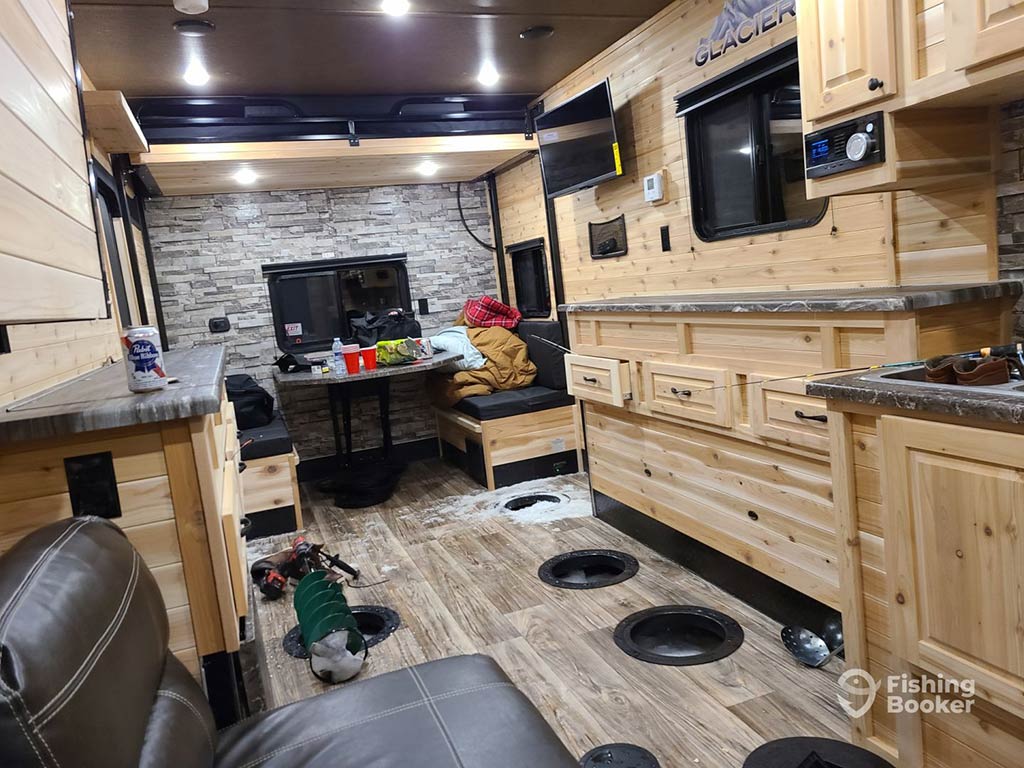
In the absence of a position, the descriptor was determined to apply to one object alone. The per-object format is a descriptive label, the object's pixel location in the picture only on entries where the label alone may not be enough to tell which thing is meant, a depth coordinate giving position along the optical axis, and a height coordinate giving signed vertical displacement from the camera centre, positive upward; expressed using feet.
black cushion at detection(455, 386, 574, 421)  15.70 -2.27
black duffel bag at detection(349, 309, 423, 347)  18.01 -0.33
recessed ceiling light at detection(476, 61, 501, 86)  14.70 +4.73
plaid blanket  18.49 -0.32
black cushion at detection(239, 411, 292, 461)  13.91 -2.25
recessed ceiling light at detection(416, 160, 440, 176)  16.96 +3.38
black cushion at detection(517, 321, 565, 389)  16.57 -1.35
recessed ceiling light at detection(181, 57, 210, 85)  12.72 +4.74
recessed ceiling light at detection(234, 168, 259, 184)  15.60 +3.39
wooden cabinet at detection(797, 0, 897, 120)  6.28 +1.90
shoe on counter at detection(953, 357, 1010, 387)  5.20 -0.92
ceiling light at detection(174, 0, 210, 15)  9.76 +4.47
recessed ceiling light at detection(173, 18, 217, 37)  10.78 +4.63
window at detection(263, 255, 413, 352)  18.39 +0.60
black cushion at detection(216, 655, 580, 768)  4.21 -2.59
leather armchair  2.69 -1.73
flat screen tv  13.23 +2.90
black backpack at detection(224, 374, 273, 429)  15.60 -1.64
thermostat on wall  12.48 +1.66
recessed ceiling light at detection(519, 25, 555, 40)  12.71 +4.66
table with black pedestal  14.67 -1.73
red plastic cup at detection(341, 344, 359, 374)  14.99 -0.83
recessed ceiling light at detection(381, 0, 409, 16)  10.89 +4.64
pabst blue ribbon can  5.39 -0.13
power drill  11.12 -3.81
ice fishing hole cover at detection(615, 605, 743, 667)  8.34 -4.29
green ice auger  8.68 -3.63
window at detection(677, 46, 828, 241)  9.68 +1.77
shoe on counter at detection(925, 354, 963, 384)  5.38 -0.90
